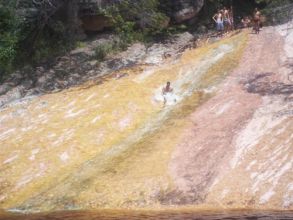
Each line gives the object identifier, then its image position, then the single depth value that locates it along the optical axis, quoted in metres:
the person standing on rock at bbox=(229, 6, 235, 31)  32.94
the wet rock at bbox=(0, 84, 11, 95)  28.06
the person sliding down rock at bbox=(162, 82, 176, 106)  25.57
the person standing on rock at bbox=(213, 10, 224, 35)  32.47
